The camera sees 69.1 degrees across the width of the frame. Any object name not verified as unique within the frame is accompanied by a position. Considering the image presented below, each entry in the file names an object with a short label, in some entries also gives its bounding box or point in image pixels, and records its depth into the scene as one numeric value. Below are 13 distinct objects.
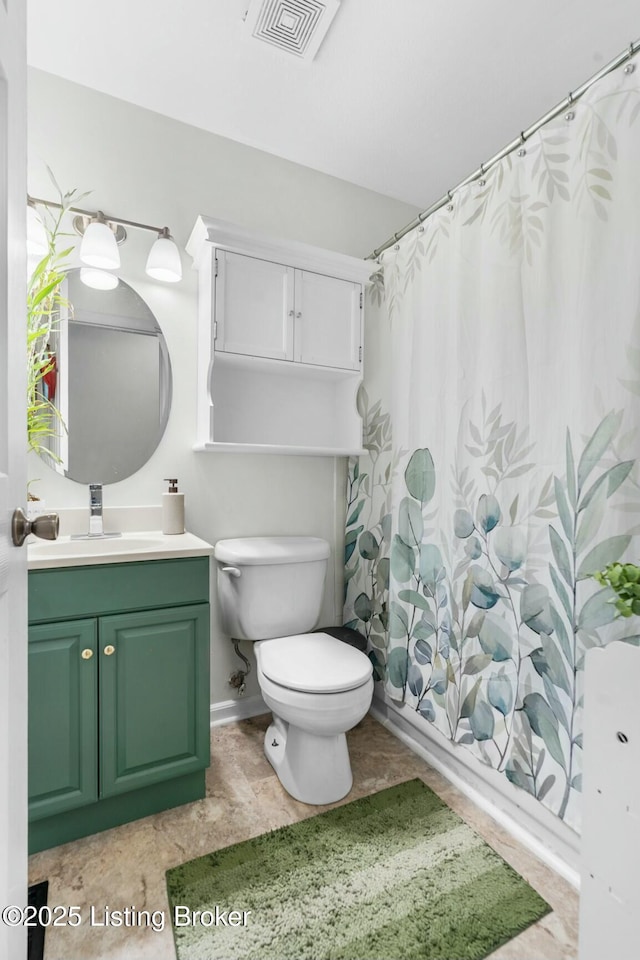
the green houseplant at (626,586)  0.82
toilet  1.46
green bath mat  1.08
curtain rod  1.08
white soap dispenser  1.76
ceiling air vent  1.41
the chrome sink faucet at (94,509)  1.67
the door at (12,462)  0.63
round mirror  1.71
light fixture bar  1.64
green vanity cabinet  1.28
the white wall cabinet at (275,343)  1.79
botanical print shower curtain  1.12
